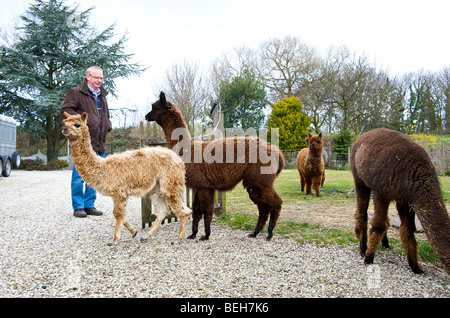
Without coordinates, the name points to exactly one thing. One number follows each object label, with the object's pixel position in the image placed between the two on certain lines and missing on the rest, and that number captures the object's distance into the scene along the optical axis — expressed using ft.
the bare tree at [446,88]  92.68
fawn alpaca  13.65
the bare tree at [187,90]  69.48
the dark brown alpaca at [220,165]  14.89
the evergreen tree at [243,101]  94.68
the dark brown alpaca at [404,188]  9.07
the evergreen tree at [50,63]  74.13
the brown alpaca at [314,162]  29.55
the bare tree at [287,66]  101.09
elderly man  18.33
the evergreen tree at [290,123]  84.84
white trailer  51.65
